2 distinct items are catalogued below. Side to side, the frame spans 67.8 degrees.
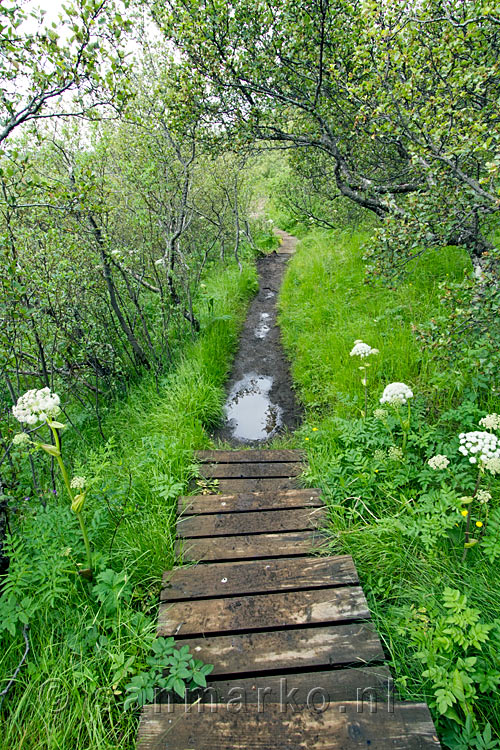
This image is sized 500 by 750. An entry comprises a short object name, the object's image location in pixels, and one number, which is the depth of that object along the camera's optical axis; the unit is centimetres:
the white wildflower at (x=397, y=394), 304
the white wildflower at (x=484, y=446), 230
